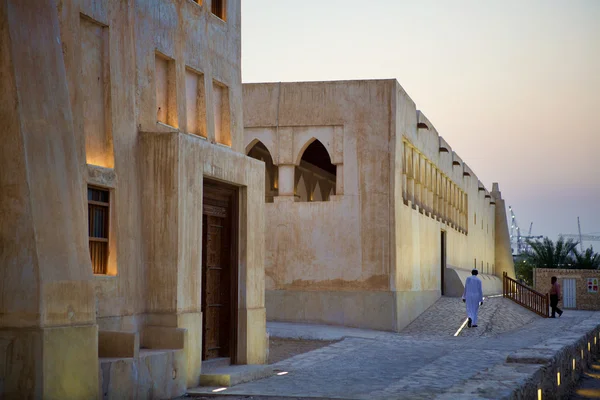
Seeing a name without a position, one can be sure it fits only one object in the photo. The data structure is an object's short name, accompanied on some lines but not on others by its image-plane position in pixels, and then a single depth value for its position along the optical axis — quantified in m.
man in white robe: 25.30
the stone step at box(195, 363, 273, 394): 12.44
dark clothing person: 31.74
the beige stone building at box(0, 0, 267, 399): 8.44
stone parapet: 10.02
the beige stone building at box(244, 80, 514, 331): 24.02
